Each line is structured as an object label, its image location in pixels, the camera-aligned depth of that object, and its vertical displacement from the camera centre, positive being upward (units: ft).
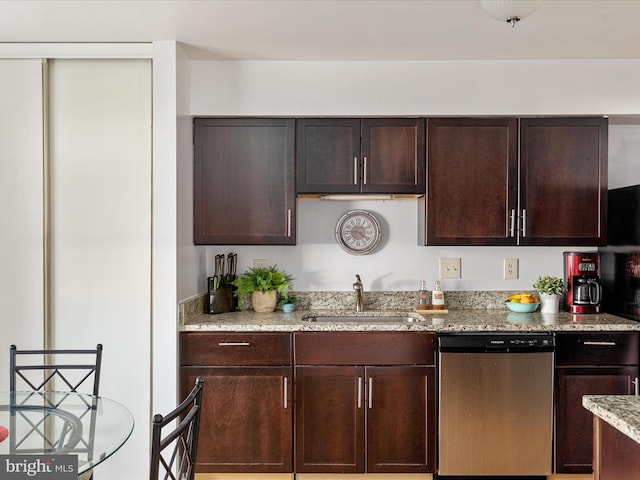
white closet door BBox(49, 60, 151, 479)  9.18 +0.35
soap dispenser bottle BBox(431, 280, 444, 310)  10.66 -1.28
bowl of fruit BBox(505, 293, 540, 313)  10.36 -1.31
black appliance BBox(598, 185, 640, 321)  9.52 -0.36
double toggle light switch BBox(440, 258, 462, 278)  11.11 -0.63
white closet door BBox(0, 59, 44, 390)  9.11 +0.53
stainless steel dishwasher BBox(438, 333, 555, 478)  8.87 -2.83
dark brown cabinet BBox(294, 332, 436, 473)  9.08 -2.87
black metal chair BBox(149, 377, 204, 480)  4.37 -1.75
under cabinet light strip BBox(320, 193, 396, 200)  10.16 +0.80
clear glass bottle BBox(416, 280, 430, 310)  10.68 -1.28
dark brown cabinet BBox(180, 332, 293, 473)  9.10 -2.80
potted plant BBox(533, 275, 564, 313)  10.31 -1.10
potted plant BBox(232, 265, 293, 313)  10.39 -0.98
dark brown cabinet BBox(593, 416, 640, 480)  4.32 -1.88
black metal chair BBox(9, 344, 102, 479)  5.54 -2.16
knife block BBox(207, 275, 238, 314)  10.19 -1.14
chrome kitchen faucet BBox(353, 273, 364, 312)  10.65 -1.16
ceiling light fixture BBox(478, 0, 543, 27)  5.47 +2.43
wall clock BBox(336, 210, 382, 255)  11.09 +0.09
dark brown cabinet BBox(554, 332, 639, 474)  9.00 -2.46
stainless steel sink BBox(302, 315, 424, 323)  10.51 -1.65
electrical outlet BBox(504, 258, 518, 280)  11.11 -0.66
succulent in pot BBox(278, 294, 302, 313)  10.59 -1.35
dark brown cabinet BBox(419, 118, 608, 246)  9.96 +1.12
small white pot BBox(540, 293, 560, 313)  10.30 -1.28
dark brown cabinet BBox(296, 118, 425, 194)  10.00 +1.70
